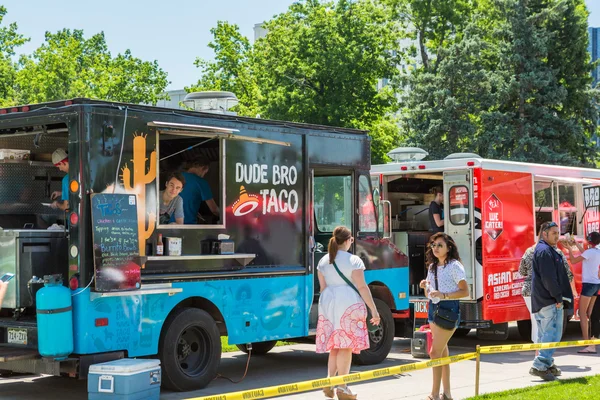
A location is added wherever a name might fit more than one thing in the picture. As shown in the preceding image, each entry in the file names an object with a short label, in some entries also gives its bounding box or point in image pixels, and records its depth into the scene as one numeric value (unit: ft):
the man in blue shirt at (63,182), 28.97
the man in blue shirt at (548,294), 33.40
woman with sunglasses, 28.09
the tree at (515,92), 94.73
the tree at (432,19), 110.11
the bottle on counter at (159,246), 29.58
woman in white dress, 27.58
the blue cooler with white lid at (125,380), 25.79
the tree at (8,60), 112.78
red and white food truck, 42.42
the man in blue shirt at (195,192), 32.60
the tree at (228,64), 130.93
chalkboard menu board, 27.22
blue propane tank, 26.45
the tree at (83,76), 114.73
